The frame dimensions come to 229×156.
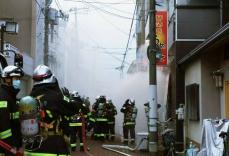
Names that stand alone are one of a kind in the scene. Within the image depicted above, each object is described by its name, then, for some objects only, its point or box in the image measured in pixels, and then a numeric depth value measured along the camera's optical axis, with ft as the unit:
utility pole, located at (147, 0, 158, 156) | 48.39
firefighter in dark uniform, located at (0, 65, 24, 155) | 20.62
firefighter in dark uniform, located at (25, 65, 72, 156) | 21.94
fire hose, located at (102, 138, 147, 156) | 59.82
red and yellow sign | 66.93
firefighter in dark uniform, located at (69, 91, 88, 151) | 56.13
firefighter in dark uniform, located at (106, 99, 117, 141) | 78.18
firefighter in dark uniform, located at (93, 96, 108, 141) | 76.07
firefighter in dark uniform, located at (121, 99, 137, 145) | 73.36
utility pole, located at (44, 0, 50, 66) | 116.99
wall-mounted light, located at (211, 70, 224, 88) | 46.09
